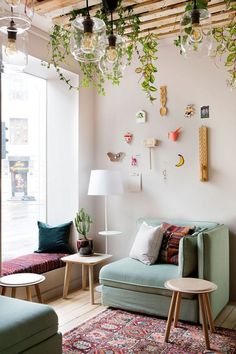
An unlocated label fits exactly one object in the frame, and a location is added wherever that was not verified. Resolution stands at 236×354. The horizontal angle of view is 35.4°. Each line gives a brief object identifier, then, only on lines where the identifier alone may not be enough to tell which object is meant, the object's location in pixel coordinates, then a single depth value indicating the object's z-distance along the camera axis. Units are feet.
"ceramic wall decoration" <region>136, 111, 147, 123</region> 14.58
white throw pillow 12.28
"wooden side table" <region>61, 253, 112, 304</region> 12.67
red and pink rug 9.20
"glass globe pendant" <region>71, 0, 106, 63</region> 5.67
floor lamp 13.75
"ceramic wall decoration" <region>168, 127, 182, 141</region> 13.88
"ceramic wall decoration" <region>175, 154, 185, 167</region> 13.80
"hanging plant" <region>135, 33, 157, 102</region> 9.41
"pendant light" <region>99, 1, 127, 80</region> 6.47
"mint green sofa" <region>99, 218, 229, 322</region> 10.67
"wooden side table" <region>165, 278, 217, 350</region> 9.20
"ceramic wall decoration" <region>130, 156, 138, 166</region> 14.84
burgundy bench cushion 11.81
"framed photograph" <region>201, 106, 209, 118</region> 13.33
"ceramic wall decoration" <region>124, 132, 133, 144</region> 14.90
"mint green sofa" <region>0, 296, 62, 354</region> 6.81
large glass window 14.25
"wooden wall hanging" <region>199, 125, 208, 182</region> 13.24
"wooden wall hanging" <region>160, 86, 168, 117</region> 14.11
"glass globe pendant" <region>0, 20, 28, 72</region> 5.54
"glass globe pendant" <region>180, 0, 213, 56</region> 5.58
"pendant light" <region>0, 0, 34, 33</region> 5.20
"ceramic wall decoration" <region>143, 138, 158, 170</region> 14.26
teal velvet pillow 14.17
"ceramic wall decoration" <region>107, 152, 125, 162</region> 15.21
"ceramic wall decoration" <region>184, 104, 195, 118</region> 13.61
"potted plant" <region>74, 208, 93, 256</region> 13.64
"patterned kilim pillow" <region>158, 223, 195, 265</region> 12.17
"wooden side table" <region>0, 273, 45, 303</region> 9.67
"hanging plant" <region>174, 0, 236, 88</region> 8.26
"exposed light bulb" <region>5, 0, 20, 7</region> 5.10
